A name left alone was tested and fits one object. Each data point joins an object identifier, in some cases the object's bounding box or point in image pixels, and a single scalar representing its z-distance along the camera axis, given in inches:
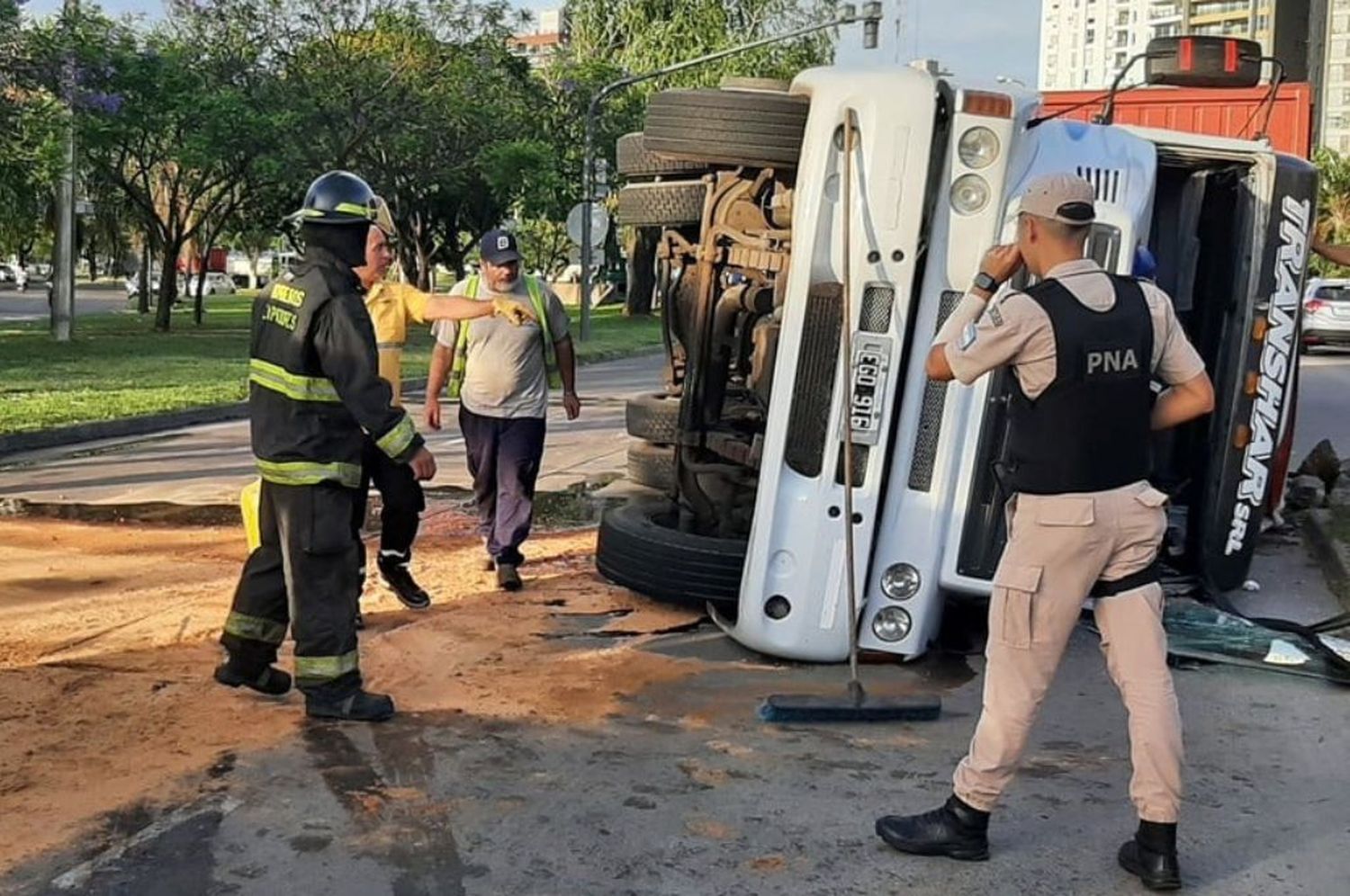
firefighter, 202.4
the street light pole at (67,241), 915.6
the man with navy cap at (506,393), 293.9
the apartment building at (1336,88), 4776.1
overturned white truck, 231.6
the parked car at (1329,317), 1149.1
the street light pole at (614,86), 1115.9
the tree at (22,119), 778.2
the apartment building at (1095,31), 6668.3
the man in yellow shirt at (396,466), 265.3
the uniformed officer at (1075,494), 156.6
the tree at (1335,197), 2753.4
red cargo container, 446.9
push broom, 209.5
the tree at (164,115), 1026.7
